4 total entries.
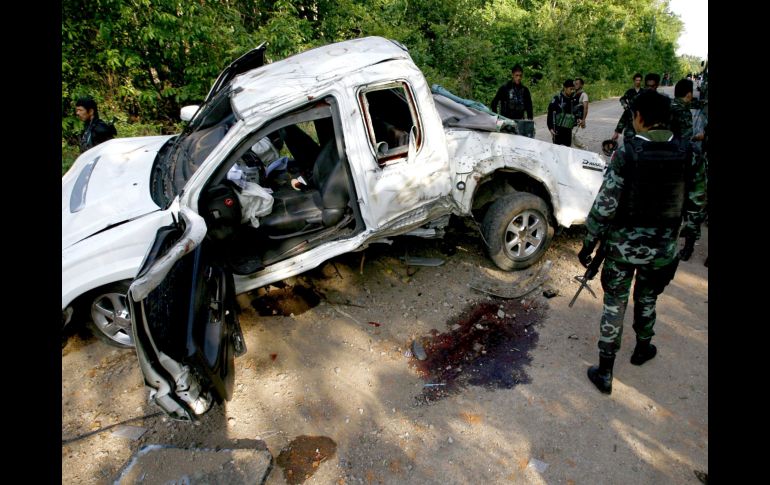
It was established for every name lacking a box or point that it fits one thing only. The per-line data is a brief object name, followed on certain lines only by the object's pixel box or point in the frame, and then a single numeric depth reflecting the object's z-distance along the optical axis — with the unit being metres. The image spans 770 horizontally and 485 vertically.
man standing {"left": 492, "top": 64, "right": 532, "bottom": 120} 7.07
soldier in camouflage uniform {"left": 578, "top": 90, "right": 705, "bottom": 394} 2.59
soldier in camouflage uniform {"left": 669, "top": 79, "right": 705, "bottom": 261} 5.04
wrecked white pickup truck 2.51
